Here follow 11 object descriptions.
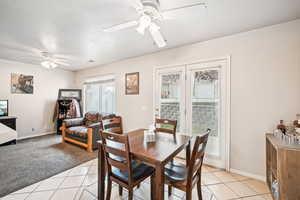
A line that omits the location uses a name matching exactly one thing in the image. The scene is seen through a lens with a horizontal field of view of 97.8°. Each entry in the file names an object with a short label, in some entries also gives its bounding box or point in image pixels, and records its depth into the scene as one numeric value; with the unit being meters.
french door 2.49
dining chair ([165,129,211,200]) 1.29
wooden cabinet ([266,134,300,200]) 1.42
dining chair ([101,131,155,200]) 1.31
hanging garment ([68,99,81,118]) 4.68
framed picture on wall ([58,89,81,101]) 4.92
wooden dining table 1.18
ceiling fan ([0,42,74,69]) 2.99
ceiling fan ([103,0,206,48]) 1.44
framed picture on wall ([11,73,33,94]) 4.04
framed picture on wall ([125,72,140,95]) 3.58
